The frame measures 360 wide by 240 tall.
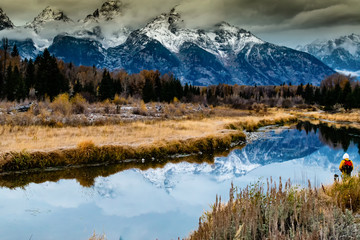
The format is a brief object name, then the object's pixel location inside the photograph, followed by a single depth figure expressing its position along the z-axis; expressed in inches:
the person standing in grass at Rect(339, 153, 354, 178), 385.4
